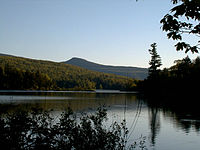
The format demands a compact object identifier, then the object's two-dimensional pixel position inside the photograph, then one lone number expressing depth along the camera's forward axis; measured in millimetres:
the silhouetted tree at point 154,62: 90062
